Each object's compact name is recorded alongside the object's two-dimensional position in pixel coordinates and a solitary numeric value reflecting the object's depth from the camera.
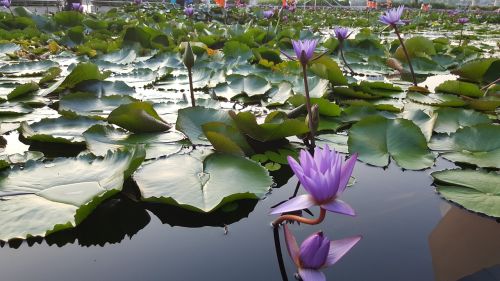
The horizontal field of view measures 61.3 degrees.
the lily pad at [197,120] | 1.38
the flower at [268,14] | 4.62
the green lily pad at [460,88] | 2.01
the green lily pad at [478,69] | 2.27
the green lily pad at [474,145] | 1.31
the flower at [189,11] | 4.10
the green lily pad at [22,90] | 1.84
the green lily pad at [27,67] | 2.46
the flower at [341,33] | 2.44
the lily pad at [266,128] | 1.30
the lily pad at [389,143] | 1.32
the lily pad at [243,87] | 2.00
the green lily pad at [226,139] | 1.22
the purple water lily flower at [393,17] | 2.01
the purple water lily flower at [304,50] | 1.31
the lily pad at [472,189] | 1.03
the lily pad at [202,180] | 0.99
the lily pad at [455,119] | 1.58
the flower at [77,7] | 5.30
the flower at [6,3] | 4.63
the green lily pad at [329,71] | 2.09
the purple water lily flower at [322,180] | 0.72
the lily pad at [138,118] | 1.39
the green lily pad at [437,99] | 1.86
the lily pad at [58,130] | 1.34
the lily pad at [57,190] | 0.89
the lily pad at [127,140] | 1.31
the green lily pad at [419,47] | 3.10
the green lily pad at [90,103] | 1.75
